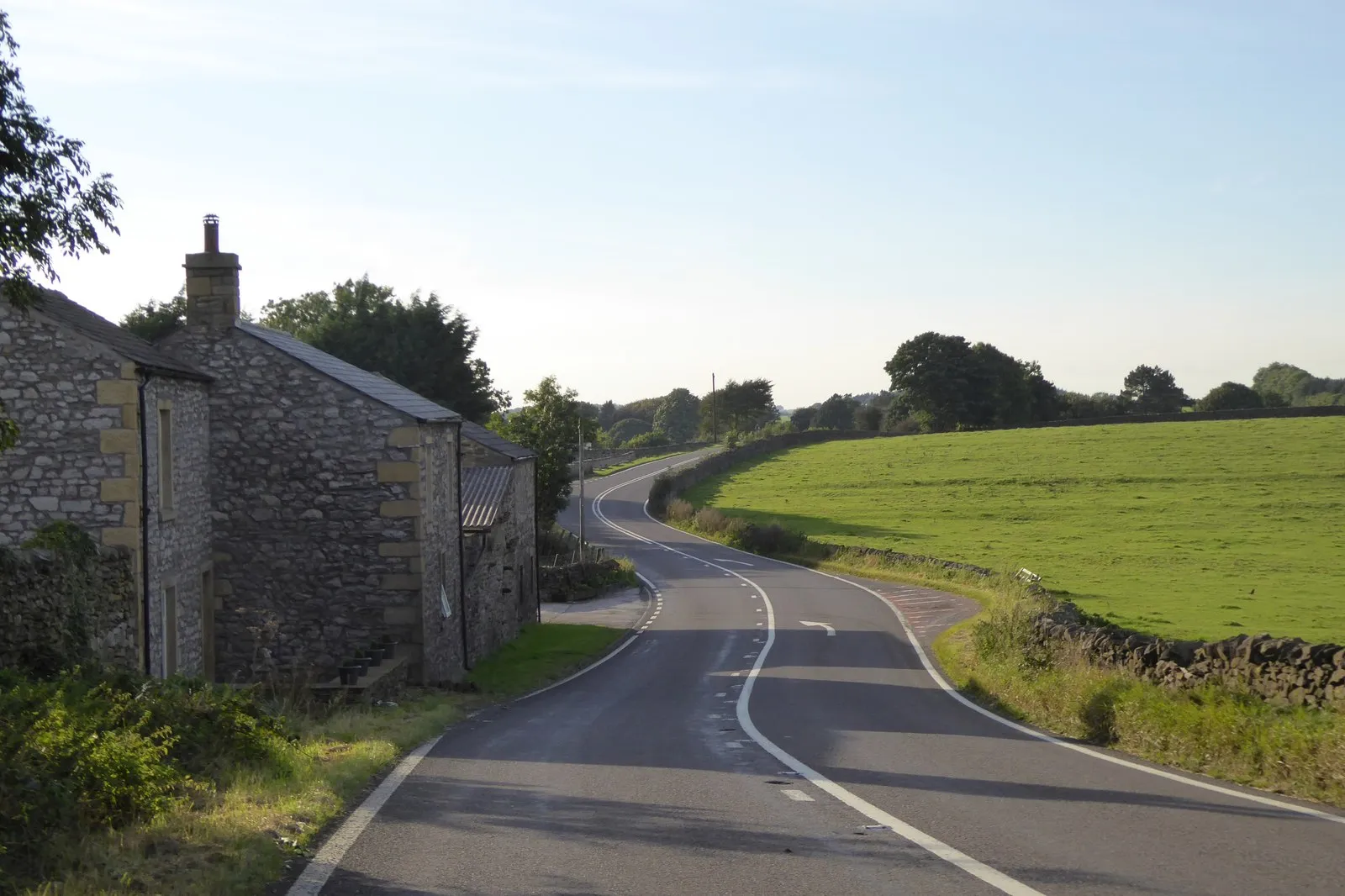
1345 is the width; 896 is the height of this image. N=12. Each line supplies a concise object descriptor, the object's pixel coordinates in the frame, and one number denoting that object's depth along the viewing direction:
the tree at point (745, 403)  170.38
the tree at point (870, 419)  152.88
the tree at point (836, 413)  186.00
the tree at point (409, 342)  69.12
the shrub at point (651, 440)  155.25
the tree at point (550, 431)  68.94
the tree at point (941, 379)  127.38
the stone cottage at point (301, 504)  23.61
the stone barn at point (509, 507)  33.38
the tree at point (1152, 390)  158.62
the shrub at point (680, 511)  82.94
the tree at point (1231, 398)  149.50
